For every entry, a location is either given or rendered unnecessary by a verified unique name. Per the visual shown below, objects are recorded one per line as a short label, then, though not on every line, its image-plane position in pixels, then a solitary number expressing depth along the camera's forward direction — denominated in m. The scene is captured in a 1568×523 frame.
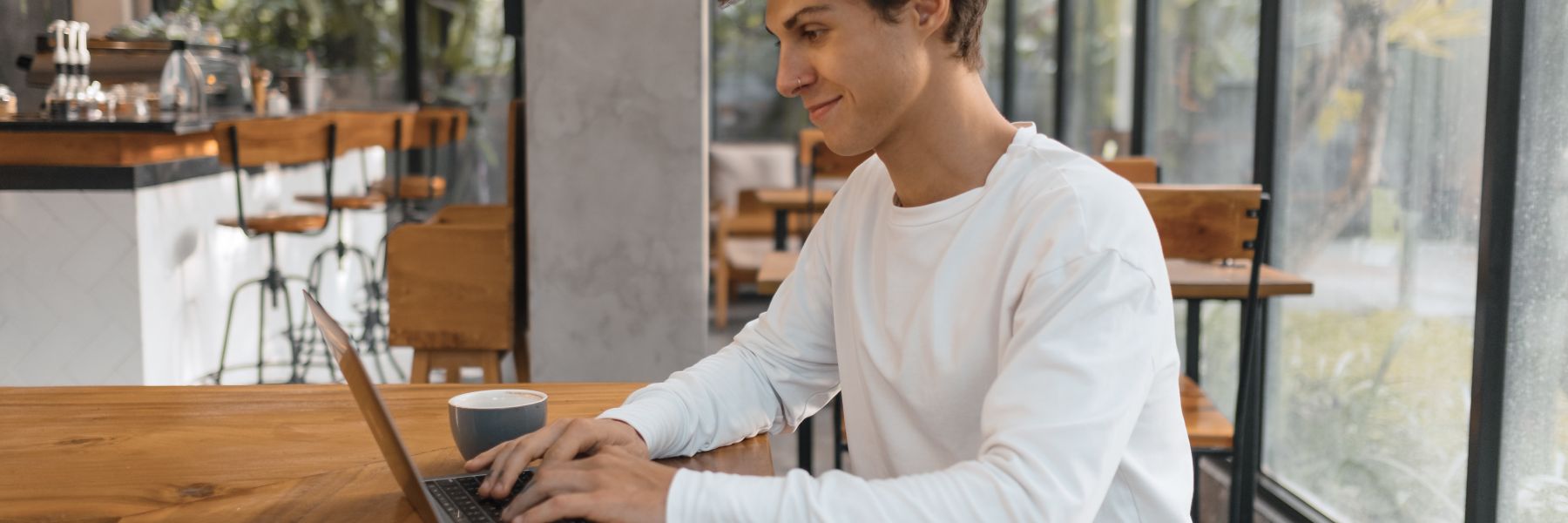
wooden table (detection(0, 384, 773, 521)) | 1.05
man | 0.96
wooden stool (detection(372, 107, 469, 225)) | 5.57
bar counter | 3.81
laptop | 0.92
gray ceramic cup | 1.16
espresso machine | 4.21
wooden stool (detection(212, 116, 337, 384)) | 3.82
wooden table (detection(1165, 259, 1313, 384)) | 2.50
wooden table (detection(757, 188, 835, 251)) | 5.27
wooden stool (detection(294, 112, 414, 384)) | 4.42
